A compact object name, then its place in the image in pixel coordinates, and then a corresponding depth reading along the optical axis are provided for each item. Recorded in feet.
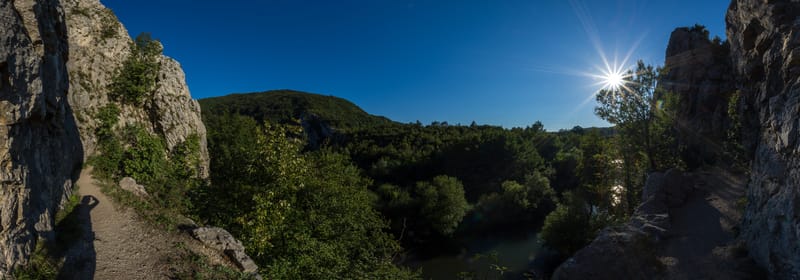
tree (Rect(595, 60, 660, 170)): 56.39
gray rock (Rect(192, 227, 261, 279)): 24.97
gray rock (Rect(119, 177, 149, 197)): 31.98
